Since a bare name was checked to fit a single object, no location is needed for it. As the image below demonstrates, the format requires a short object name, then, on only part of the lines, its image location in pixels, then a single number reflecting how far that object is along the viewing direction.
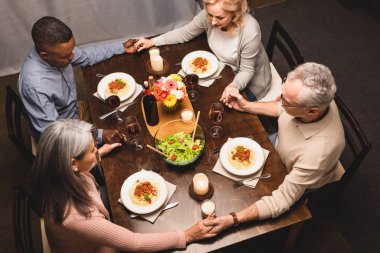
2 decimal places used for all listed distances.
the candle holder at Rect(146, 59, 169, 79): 2.51
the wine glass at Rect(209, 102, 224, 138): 2.21
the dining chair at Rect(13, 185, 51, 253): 1.76
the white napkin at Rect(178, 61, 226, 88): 2.46
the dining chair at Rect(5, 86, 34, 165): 2.17
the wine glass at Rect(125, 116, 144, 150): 2.18
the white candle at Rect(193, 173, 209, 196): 1.90
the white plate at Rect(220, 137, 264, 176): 1.99
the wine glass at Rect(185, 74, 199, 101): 2.34
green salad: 2.03
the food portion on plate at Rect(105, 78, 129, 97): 2.41
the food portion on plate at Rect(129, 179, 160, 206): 1.91
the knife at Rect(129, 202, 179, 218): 1.91
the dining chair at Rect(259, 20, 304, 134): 2.55
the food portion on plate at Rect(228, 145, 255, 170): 2.02
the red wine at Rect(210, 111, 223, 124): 2.22
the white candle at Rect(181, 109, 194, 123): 2.21
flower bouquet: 2.21
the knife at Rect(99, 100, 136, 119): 2.31
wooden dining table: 1.85
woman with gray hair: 1.62
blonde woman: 2.45
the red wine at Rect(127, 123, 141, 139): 2.19
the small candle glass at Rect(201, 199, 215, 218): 1.84
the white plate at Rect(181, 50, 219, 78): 2.49
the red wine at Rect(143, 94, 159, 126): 2.22
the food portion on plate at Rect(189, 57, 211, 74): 2.51
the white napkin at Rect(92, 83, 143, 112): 2.40
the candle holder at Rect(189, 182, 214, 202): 1.92
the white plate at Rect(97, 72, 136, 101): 2.40
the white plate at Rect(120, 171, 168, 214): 1.88
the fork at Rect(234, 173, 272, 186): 1.98
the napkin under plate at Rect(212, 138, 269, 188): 1.97
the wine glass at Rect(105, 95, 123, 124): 2.27
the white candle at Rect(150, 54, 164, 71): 2.48
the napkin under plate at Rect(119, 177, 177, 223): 1.88
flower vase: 2.26
